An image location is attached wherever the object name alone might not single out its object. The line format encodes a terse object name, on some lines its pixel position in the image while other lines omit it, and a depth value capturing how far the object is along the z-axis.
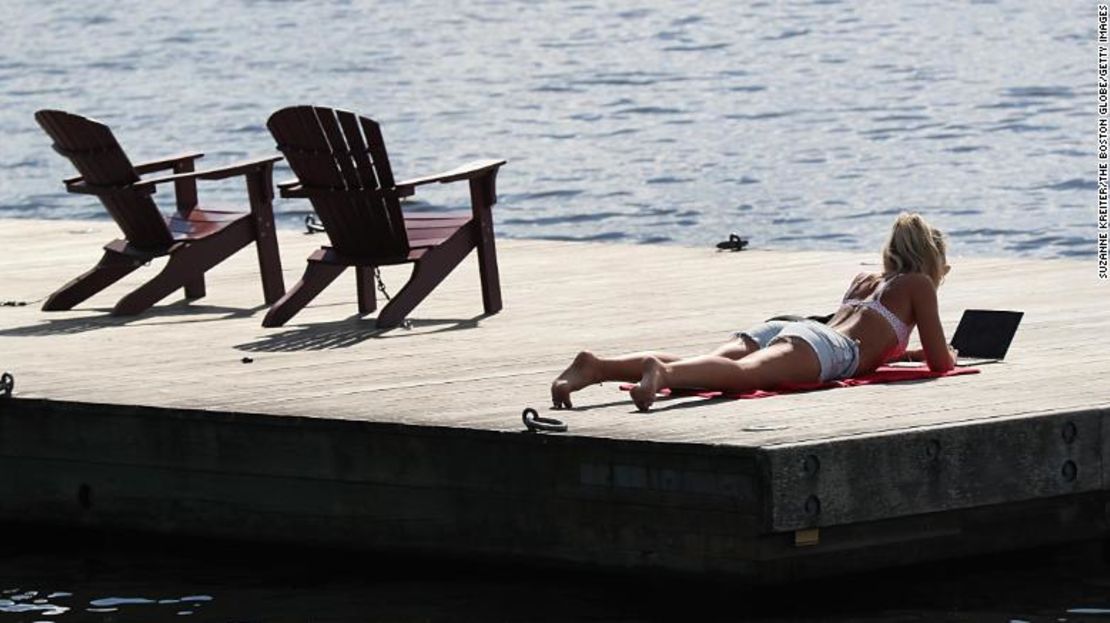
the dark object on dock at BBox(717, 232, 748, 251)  28.50
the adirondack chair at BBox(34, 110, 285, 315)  23.91
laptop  19.20
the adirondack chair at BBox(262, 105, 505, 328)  22.61
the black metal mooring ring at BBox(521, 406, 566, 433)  16.73
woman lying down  17.61
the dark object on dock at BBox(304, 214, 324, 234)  31.33
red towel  17.77
